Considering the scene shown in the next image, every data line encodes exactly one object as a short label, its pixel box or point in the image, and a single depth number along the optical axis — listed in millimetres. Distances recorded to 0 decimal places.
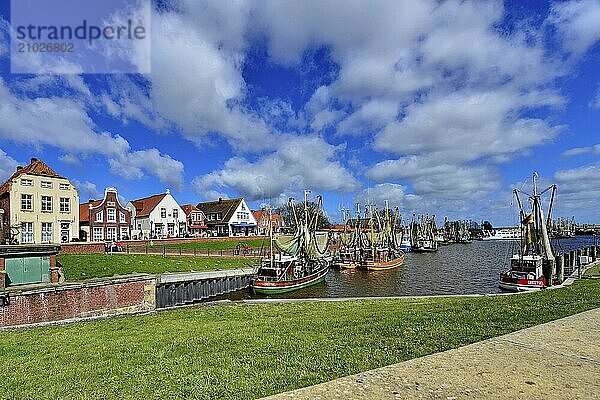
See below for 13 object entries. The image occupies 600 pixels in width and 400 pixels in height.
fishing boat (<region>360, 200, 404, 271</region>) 50422
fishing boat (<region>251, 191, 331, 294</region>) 33062
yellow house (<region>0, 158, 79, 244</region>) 43719
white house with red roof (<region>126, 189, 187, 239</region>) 69938
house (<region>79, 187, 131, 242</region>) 59125
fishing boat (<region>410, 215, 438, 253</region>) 92875
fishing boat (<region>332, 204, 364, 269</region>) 51781
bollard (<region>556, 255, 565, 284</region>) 31869
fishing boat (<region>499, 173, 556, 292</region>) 31312
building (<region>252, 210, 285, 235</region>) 90788
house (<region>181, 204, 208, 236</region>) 78312
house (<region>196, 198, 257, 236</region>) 83250
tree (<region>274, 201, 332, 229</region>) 107800
